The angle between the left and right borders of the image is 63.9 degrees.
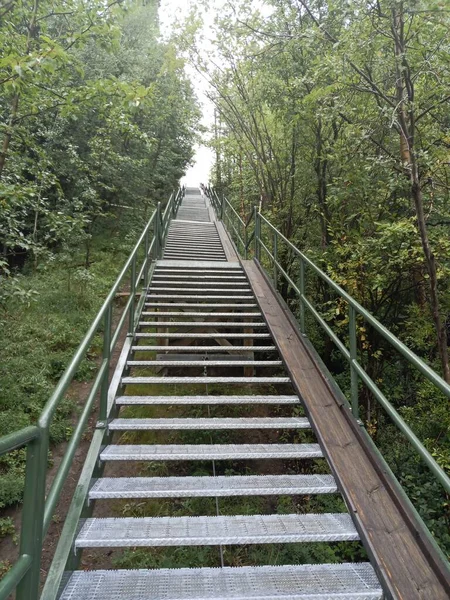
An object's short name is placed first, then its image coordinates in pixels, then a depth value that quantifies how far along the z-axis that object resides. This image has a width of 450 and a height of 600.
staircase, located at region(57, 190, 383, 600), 1.65
